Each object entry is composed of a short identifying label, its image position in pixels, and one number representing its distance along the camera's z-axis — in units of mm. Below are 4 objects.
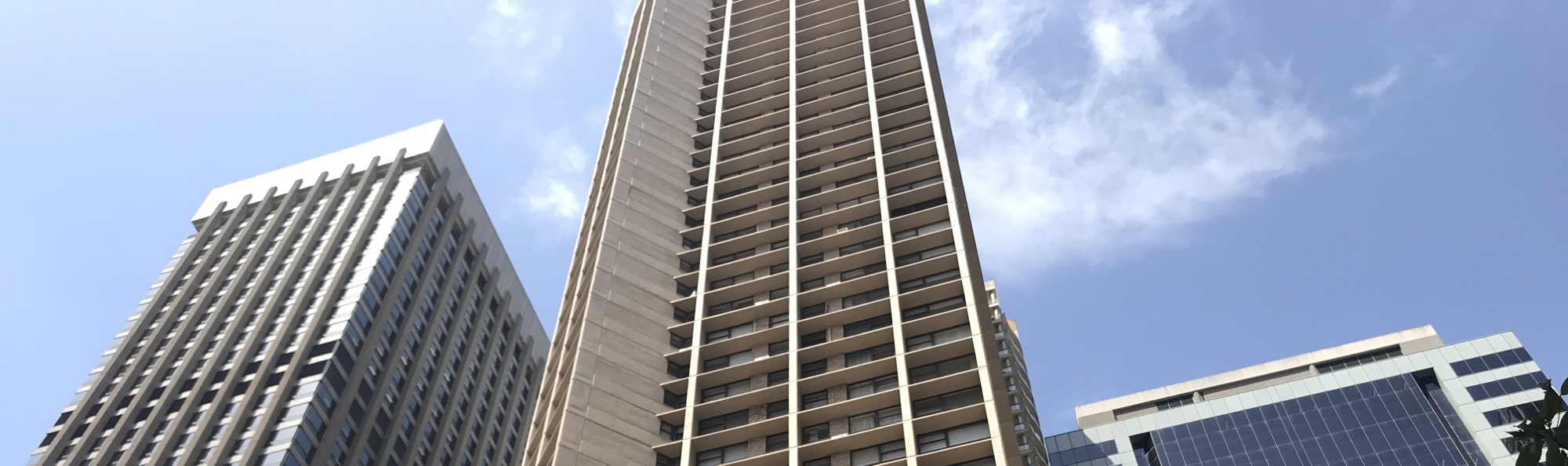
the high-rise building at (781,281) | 43375
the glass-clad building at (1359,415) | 98812
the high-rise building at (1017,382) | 69431
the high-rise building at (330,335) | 84125
